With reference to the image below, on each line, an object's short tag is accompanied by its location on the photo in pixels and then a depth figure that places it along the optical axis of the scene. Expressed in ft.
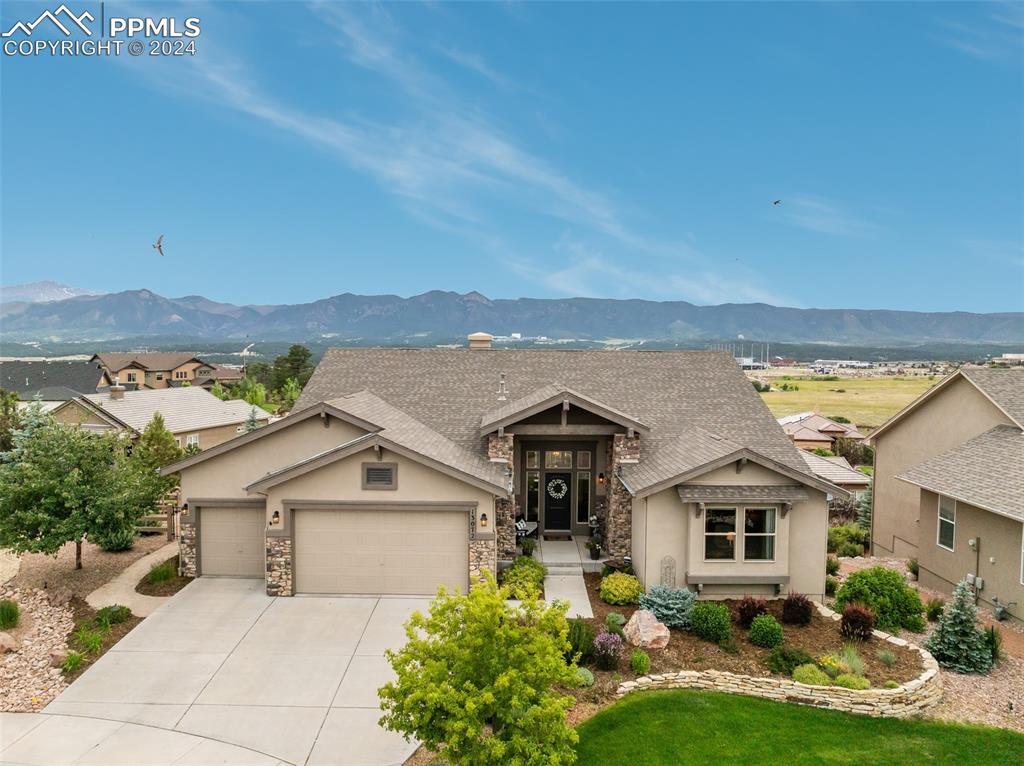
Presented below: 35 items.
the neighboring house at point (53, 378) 184.96
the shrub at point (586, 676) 36.40
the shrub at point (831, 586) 53.78
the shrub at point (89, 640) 40.22
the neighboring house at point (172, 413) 117.19
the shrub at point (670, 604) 44.75
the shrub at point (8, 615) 43.11
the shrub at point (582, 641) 38.83
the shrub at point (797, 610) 45.16
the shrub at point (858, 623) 42.93
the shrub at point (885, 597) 46.98
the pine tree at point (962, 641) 40.57
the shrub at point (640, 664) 37.86
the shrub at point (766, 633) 41.47
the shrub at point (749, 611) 44.39
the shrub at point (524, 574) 50.42
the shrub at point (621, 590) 48.96
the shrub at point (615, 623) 42.81
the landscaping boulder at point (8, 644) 39.91
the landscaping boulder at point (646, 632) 41.16
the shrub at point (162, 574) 52.03
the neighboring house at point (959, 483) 49.57
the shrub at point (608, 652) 38.24
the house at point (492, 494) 49.49
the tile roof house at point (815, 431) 168.45
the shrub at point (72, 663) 37.76
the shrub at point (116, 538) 50.34
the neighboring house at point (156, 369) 274.98
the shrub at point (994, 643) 41.06
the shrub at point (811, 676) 36.99
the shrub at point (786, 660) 38.86
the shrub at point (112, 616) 43.78
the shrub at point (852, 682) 36.29
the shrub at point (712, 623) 42.14
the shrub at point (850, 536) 79.61
